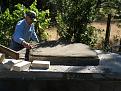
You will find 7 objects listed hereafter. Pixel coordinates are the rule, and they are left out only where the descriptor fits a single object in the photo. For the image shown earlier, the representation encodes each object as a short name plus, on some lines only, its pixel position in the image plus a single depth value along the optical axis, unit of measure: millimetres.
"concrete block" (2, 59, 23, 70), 2326
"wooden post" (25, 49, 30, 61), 2486
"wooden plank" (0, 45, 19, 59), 2477
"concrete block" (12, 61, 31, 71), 2300
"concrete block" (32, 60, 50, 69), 2376
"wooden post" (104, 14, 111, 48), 4536
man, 2812
